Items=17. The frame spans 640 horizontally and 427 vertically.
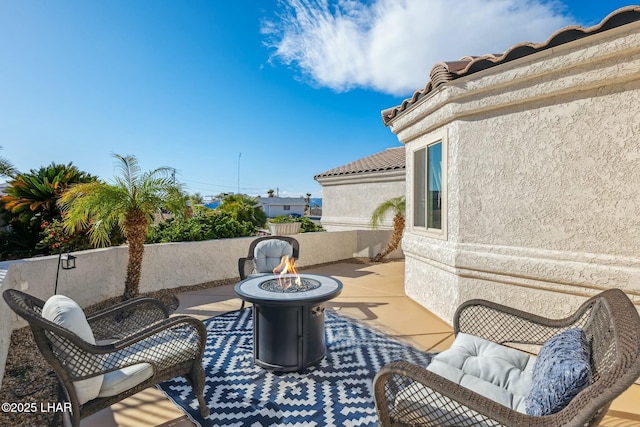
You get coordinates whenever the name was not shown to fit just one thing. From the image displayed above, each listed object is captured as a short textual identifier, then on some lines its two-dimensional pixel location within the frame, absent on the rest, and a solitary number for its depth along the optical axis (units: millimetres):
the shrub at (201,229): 8180
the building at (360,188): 13031
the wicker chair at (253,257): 5941
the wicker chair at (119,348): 2316
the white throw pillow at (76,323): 2408
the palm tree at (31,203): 7852
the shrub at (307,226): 12727
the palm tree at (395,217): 10867
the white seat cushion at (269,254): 6219
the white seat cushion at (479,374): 2123
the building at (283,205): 61406
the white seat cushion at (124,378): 2532
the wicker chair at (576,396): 1442
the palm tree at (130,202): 5684
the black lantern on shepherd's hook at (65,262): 4948
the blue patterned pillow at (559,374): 1680
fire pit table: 3701
